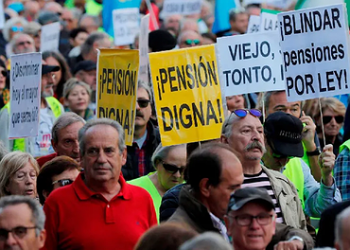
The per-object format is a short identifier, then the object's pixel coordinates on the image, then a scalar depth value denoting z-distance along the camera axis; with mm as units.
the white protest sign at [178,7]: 31227
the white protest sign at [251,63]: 16732
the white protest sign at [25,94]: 16513
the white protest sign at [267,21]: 21411
